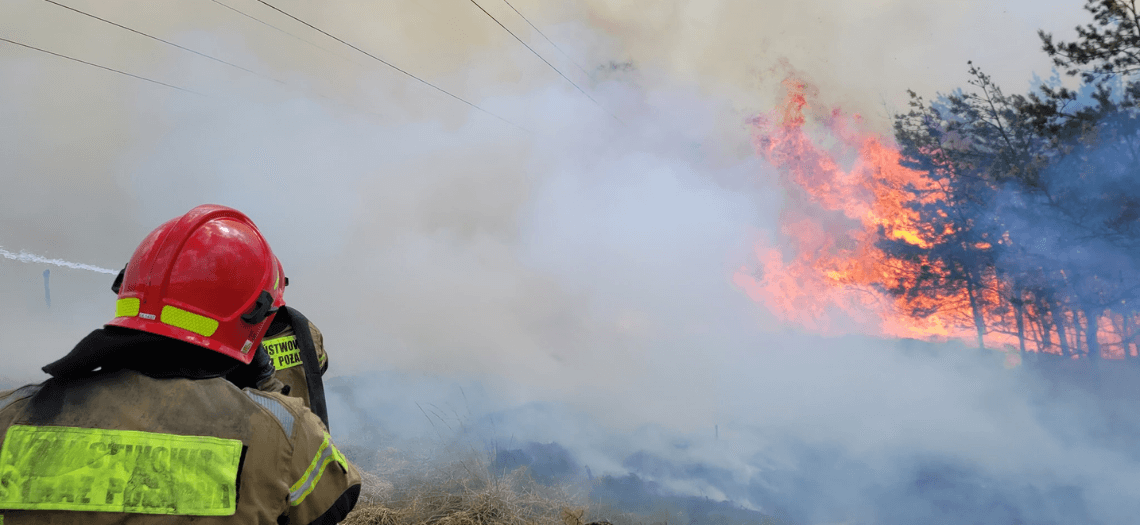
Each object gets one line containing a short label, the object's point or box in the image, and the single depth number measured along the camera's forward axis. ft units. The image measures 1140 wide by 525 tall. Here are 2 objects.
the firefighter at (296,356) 6.56
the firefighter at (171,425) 3.54
